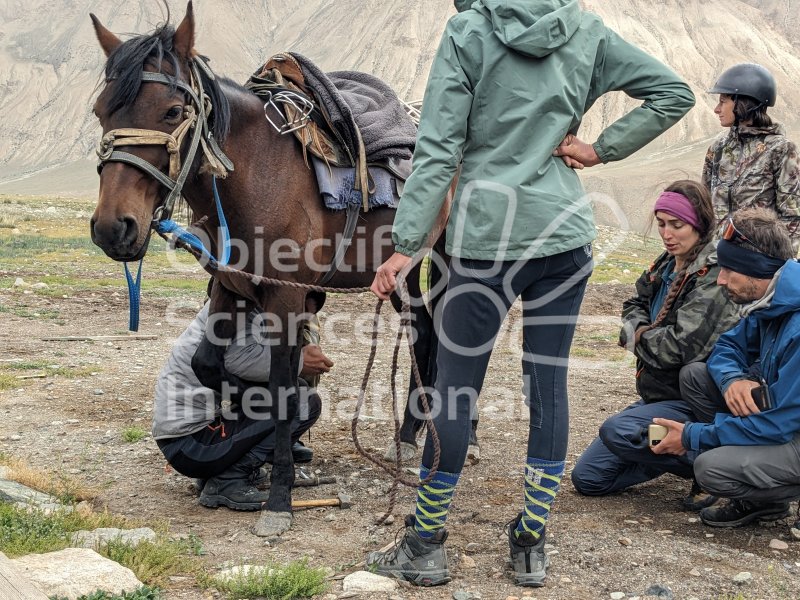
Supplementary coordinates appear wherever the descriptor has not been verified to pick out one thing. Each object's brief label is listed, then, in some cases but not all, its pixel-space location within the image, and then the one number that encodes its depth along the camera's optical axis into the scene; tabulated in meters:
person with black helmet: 4.90
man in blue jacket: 3.40
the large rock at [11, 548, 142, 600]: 2.74
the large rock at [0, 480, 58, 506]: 3.74
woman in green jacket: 2.92
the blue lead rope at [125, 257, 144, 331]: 4.51
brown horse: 3.61
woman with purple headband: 3.92
